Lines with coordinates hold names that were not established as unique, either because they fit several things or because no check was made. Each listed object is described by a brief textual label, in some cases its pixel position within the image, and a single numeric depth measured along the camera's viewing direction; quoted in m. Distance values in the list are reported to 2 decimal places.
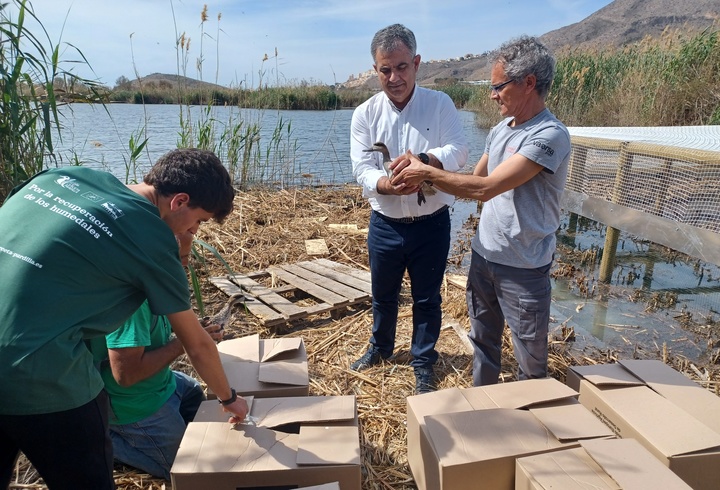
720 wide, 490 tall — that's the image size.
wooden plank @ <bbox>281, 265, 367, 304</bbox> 4.29
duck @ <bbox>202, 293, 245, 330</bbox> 3.88
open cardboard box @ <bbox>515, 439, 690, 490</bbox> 1.45
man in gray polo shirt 2.16
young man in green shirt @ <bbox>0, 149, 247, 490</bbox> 1.33
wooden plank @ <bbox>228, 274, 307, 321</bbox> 3.96
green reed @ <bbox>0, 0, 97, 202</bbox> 2.83
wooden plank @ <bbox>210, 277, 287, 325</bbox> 3.87
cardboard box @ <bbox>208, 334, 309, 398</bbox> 2.18
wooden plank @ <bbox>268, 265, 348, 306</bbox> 4.19
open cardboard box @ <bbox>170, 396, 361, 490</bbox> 1.61
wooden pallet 4.02
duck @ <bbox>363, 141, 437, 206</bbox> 2.75
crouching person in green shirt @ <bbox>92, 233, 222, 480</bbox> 1.90
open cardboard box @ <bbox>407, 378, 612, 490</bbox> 1.65
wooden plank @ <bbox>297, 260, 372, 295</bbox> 4.51
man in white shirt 2.82
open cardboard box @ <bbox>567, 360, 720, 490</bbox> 1.67
